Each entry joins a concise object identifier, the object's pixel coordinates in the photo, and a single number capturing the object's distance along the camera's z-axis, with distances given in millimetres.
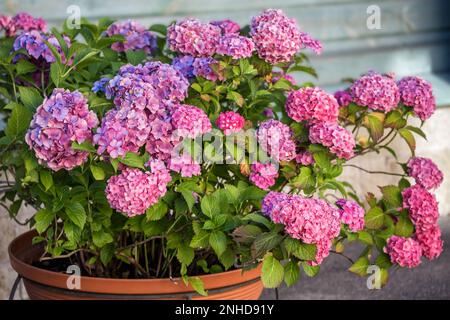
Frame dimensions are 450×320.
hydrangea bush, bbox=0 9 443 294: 1989
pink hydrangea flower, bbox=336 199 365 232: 2113
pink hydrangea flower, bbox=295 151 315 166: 2168
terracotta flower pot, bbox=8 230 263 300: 2125
